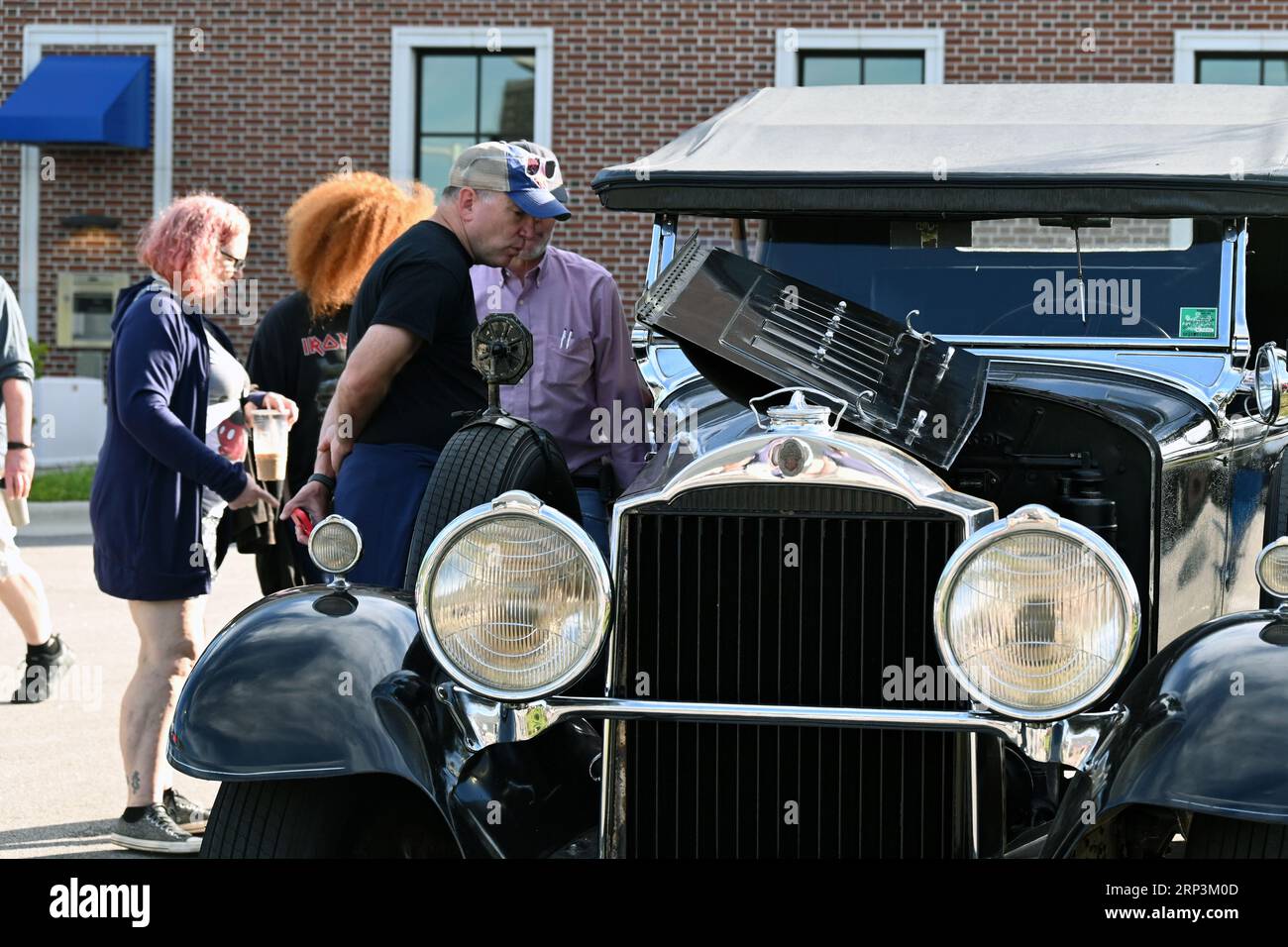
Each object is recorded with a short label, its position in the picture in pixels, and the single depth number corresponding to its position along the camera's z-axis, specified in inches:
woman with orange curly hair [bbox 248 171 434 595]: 212.2
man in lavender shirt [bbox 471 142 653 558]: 189.6
